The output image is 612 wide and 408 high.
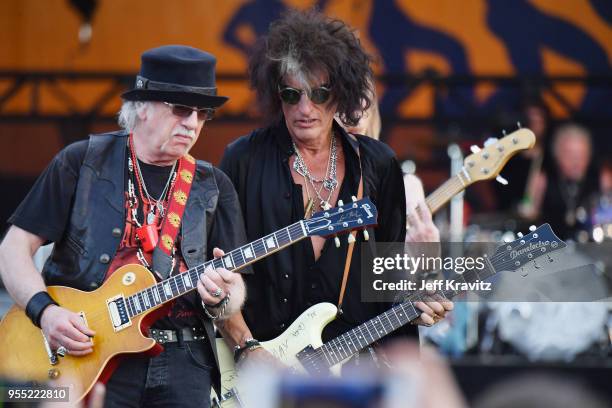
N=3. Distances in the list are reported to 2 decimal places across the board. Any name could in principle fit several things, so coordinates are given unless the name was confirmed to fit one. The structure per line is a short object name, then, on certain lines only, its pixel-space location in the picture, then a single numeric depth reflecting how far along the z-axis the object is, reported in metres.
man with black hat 9.00
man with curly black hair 10.12
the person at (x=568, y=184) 21.62
